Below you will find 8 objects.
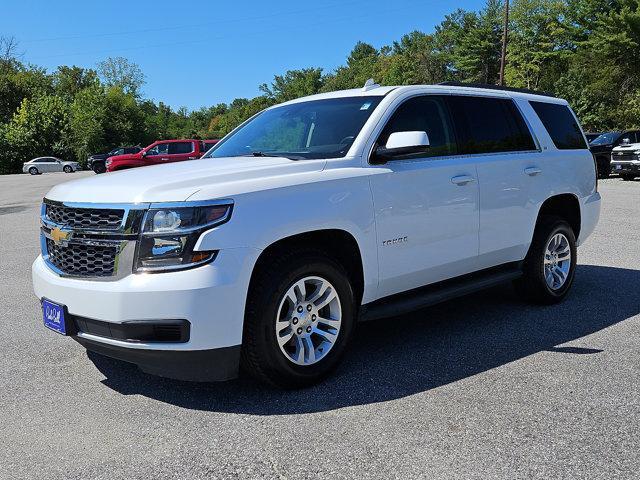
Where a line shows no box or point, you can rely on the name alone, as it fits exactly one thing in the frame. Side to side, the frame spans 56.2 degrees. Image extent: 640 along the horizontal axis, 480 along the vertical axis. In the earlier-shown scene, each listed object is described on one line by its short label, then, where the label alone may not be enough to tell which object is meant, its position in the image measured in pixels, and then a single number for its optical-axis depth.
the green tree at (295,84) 102.19
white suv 3.21
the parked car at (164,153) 25.61
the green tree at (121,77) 82.50
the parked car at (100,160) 39.88
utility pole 37.30
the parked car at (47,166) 47.72
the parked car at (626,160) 20.31
